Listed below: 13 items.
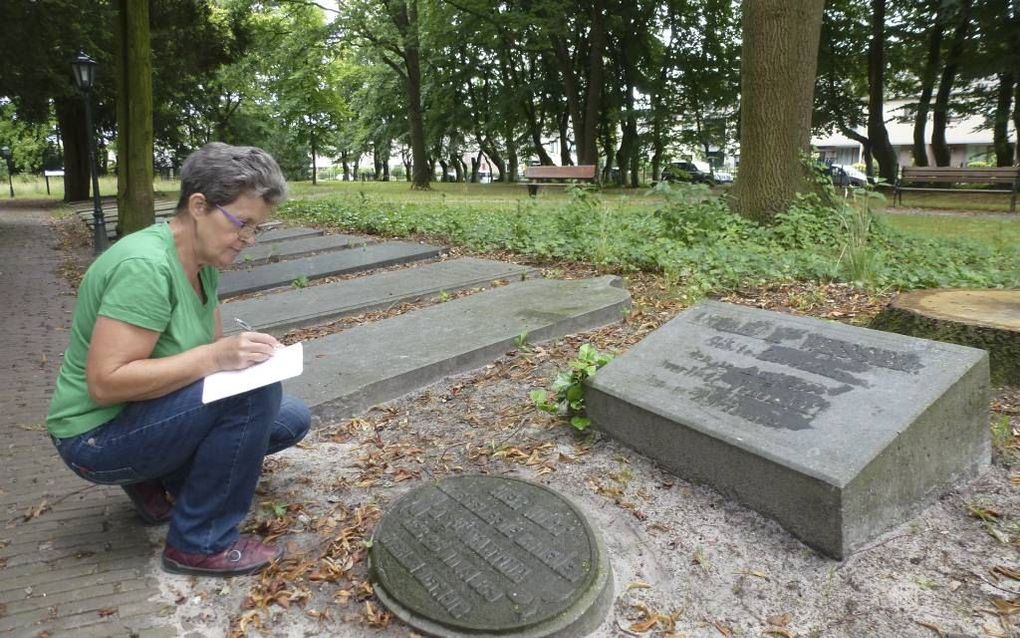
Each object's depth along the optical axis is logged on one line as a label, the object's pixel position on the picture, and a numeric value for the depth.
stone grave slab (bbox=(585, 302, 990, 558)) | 2.22
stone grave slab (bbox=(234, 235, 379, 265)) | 7.97
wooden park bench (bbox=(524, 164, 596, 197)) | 16.98
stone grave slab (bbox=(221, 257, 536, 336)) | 5.17
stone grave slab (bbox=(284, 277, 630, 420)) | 3.64
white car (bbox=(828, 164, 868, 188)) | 27.98
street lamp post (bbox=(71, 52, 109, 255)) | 10.30
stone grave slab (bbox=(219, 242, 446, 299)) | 6.41
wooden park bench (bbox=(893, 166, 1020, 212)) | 13.64
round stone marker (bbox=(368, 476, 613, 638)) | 1.97
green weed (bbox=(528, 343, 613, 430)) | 3.16
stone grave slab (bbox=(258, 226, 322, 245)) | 9.34
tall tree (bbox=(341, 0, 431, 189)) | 24.27
